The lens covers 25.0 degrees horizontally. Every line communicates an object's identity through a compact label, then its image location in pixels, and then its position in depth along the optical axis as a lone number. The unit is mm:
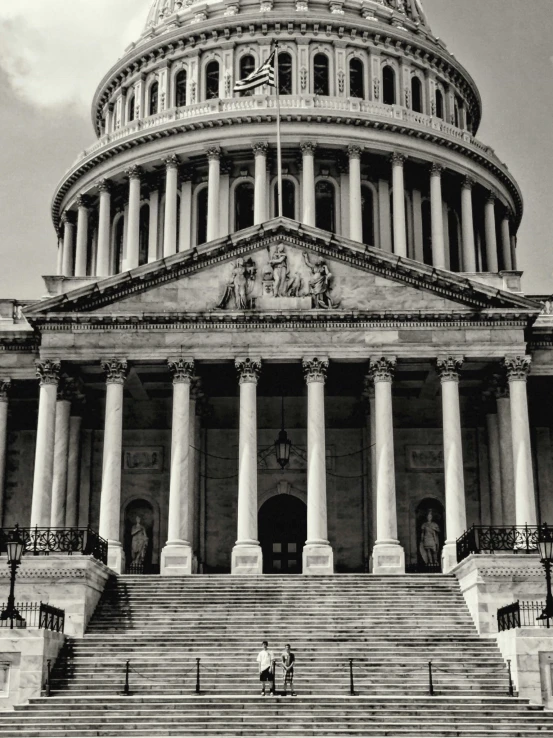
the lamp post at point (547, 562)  32406
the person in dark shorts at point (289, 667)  30906
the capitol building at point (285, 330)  45438
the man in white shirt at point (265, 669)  30906
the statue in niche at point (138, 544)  51688
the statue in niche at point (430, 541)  51031
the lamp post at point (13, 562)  32375
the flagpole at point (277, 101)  59078
